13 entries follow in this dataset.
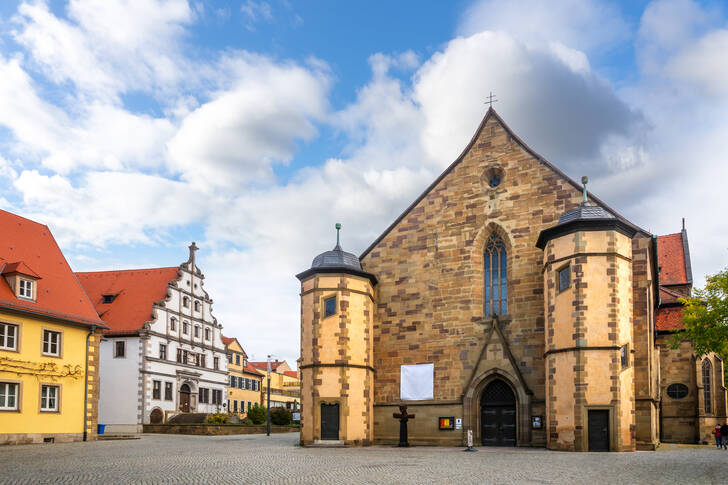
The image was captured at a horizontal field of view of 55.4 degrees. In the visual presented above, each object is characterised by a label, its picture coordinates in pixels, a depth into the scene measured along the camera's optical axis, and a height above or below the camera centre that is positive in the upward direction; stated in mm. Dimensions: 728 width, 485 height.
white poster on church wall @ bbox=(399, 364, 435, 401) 29453 -1897
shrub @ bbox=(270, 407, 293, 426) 52878 -6059
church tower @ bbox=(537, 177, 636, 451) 23672 +130
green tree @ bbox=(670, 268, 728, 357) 25203 +723
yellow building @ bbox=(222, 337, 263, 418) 67438 -4538
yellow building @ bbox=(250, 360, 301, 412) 82688 -6671
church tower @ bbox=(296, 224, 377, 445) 28500 -662
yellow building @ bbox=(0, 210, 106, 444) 27578 -296
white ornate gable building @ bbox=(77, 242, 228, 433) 45438 -680
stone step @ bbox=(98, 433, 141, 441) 33719 -4980
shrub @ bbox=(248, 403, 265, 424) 51719 -5809
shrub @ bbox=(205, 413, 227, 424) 44175 -5221
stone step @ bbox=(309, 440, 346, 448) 28094 -4304
